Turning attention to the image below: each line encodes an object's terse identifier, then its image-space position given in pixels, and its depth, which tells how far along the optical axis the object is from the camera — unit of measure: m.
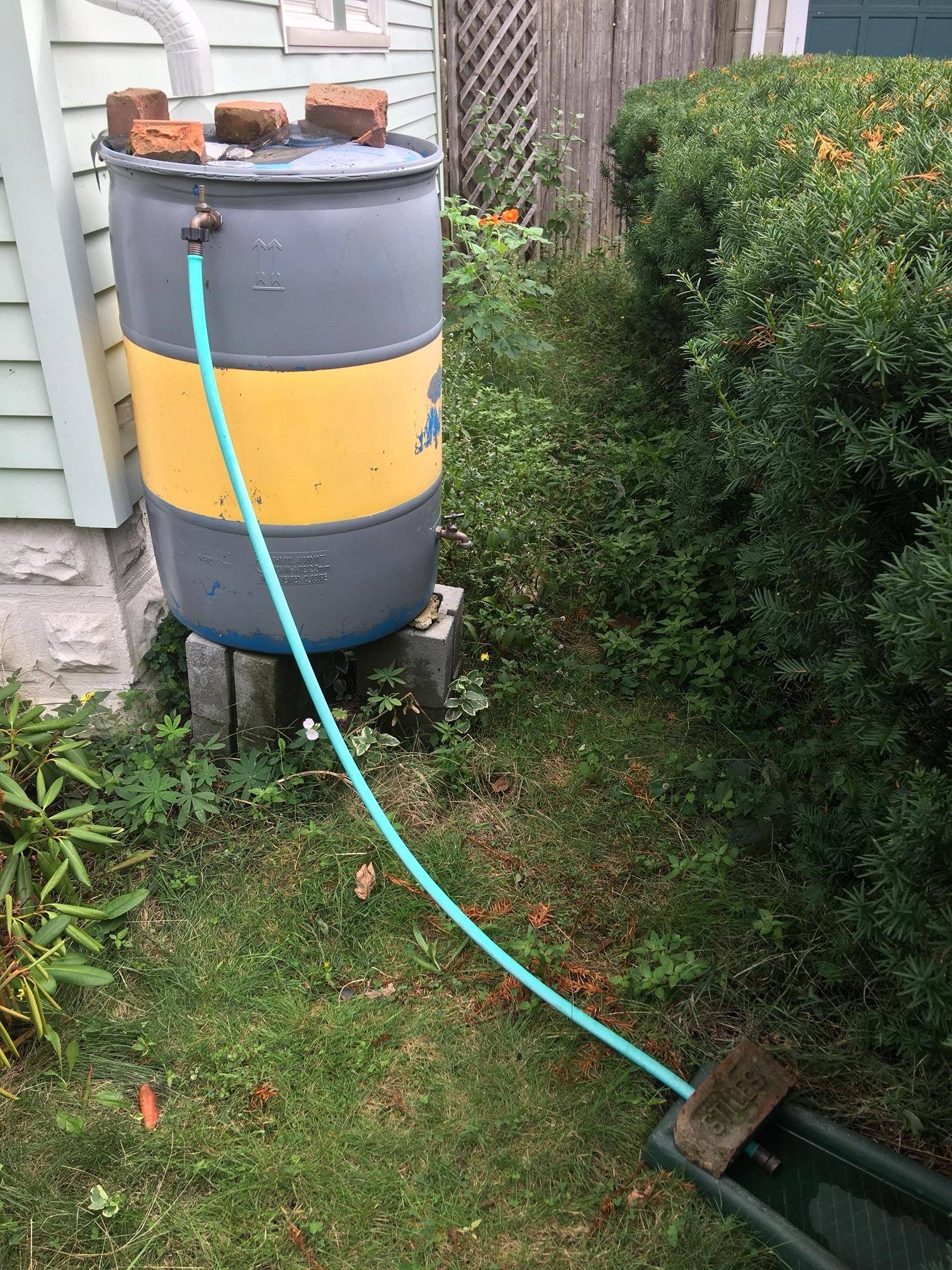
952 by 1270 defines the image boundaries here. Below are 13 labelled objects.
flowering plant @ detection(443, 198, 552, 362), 4.44
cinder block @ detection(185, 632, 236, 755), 2.46
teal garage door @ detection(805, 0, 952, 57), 7.53
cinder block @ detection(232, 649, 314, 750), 2.43
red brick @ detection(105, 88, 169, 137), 2.13
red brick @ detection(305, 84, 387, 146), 2.33
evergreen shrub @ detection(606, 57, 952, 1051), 1.29
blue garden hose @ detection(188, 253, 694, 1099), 1.82
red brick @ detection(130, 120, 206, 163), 1.99
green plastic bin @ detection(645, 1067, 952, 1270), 1.50
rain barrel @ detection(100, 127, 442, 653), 1.96
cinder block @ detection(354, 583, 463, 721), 2.60
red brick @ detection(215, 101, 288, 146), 2.21
